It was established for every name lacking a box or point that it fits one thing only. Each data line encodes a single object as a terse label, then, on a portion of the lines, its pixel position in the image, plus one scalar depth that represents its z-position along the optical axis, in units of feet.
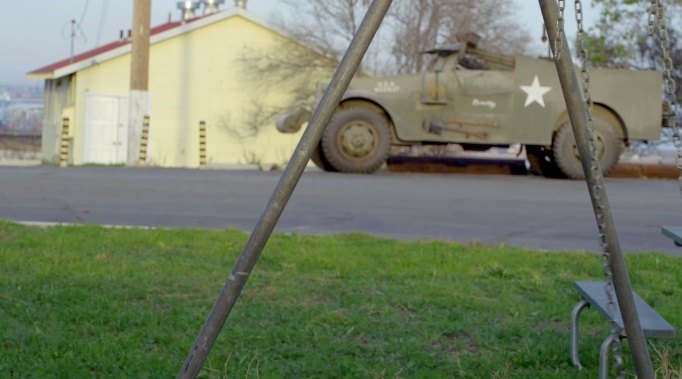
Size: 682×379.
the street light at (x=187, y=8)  132.13
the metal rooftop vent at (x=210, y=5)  137.69
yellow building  110.73
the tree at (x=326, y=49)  119.03
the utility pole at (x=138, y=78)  81.56
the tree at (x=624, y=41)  90.22
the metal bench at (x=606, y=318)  13.05
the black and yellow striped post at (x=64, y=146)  76.95
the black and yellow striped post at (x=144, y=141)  78.30
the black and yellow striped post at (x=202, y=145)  89.35
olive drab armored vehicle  57.67
